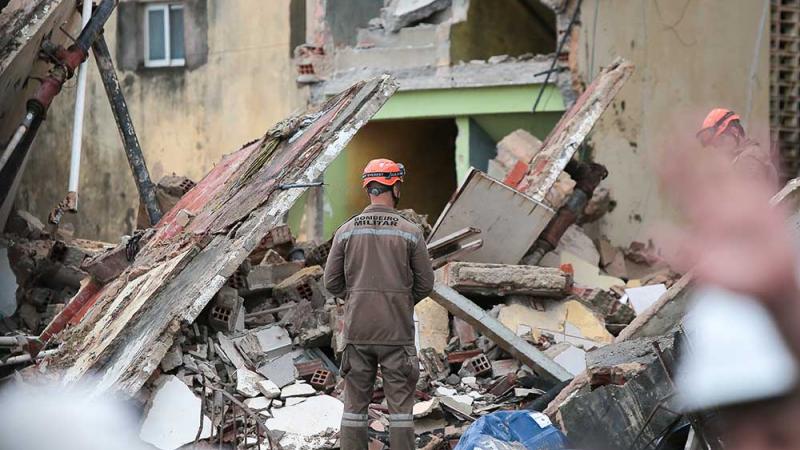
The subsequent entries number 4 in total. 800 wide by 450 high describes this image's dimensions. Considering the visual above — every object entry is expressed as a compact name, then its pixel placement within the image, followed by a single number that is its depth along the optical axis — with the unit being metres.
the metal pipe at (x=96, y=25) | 18.25
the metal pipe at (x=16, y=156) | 17.04
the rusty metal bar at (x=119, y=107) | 19.09
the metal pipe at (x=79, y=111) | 17.82
